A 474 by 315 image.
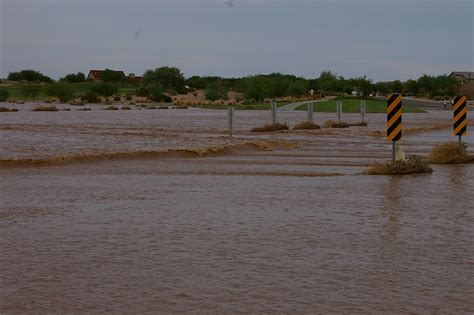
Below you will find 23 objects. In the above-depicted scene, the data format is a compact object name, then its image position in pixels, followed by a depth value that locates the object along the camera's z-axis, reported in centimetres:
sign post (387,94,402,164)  1664
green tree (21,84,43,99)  11231
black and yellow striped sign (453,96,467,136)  2011
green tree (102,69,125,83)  17912
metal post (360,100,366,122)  4572
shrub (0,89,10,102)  10001
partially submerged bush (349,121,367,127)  4266
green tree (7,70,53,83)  16525
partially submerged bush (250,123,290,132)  3459
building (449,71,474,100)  13812
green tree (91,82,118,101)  12088
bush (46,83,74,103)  10588
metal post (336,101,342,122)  4189
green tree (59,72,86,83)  17638
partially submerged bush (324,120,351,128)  3909
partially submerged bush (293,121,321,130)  3666
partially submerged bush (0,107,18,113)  6053
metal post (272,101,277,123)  3558
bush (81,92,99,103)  10206
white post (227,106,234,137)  3025
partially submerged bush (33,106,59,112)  6531
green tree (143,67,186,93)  15738
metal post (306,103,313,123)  3831
